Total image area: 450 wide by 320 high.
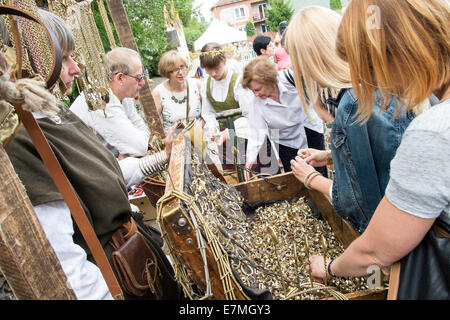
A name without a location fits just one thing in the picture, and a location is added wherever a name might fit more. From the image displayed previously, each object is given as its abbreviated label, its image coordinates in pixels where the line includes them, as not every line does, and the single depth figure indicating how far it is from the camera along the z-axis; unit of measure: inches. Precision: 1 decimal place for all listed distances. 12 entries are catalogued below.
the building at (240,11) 1814.7
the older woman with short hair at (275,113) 106.8
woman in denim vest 46.6
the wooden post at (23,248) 25.3
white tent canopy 570.3
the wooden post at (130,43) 122.9
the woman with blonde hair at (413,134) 28.2
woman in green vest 145.7
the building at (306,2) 568.1
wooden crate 43.3
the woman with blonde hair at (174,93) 148.1
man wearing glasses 90.7
